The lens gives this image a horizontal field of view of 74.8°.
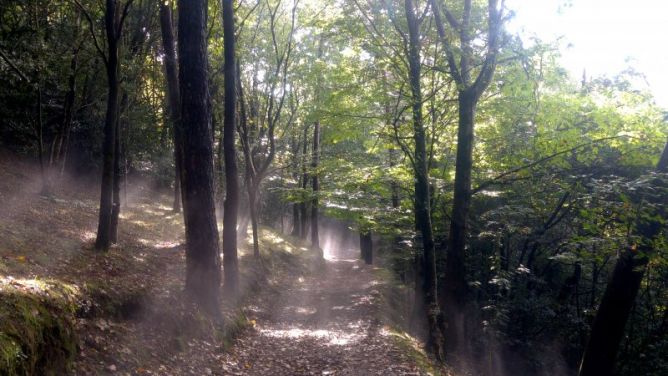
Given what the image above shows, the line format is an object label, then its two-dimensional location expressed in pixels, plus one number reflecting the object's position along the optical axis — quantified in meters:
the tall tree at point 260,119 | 16.73
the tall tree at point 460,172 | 10.78
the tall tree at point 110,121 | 9.18
